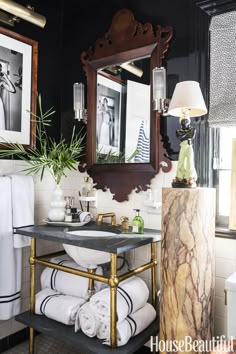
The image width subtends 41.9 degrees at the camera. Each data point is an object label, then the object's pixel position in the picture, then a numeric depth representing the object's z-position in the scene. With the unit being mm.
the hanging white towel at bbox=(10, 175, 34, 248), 2057
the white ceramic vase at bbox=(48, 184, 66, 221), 2139
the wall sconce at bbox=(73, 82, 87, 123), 2301
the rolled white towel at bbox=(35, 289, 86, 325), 1859
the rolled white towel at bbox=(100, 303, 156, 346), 1646
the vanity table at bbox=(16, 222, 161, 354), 1598
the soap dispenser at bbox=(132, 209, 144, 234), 1873
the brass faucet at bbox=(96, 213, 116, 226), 2081
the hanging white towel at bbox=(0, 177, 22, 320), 1989
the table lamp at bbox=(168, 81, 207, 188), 1566
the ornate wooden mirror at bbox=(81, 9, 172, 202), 2012
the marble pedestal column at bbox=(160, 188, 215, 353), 1476
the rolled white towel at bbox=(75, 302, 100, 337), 1721
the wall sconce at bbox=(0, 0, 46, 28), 1871
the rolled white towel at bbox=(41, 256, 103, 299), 1957
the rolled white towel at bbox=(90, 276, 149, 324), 1689
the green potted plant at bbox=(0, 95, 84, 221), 2143
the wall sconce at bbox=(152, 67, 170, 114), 1875
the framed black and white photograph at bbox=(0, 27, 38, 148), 2109
